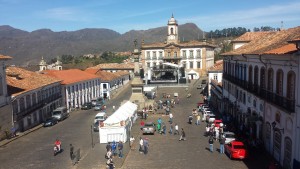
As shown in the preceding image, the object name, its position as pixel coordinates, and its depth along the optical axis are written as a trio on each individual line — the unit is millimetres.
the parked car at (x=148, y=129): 19949
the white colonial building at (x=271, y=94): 12884
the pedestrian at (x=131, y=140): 17329
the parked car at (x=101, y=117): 24140
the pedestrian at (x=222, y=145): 15891
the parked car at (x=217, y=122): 21230
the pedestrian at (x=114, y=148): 15845
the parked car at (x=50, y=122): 25286
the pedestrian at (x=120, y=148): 15422
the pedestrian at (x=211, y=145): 15959
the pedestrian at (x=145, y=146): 16149
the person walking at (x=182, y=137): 18486
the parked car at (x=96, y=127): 21712
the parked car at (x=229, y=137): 16913
